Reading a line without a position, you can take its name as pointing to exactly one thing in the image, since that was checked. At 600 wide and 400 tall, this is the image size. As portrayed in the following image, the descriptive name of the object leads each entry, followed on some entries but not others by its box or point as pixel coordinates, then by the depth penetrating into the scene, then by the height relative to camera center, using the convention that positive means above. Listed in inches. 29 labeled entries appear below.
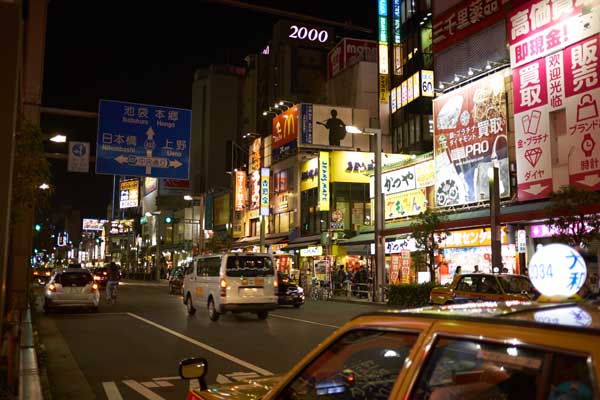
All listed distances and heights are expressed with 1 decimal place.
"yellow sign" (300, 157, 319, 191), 1675.0 +269.1
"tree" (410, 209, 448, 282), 975.0 +56.9
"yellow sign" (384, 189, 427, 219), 1201.4 +133.9
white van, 698.2 -22.8
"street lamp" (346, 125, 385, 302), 1039.6 +65.0
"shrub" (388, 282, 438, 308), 874.8 -44.0
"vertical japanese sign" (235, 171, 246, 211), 2212.1 +285.3
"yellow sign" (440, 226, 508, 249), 991.6 +49.9
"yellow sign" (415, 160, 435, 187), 1165.1 +188.0
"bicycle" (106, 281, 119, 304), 984.3 -42.2
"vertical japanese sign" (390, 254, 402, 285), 1242.6 -6.5
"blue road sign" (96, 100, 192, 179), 783.7 +172.0
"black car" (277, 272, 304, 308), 925.8 -45.2
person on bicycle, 973.9 -23.5
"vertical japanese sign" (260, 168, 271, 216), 1862.7 +241.0
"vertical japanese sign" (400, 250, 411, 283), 1054.4 +5.4
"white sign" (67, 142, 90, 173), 743.7 +138.0
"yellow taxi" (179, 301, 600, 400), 75.7 -13.8
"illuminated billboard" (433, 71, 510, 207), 973.8 +222.3
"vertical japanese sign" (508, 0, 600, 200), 802.2 +262.6
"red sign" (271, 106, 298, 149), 1769.2 +435.7
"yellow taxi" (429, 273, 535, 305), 543.5 -21.4
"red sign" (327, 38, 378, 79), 1854.1 +684.0
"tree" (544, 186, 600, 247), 709.3 +63.5
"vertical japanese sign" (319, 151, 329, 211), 1585.9 +231.6
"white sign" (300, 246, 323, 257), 1603.7 +41.0
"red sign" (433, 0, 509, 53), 1029.2 +459.6
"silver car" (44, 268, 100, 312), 808.9 -36.3
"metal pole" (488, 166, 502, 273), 802.8 +70.8
